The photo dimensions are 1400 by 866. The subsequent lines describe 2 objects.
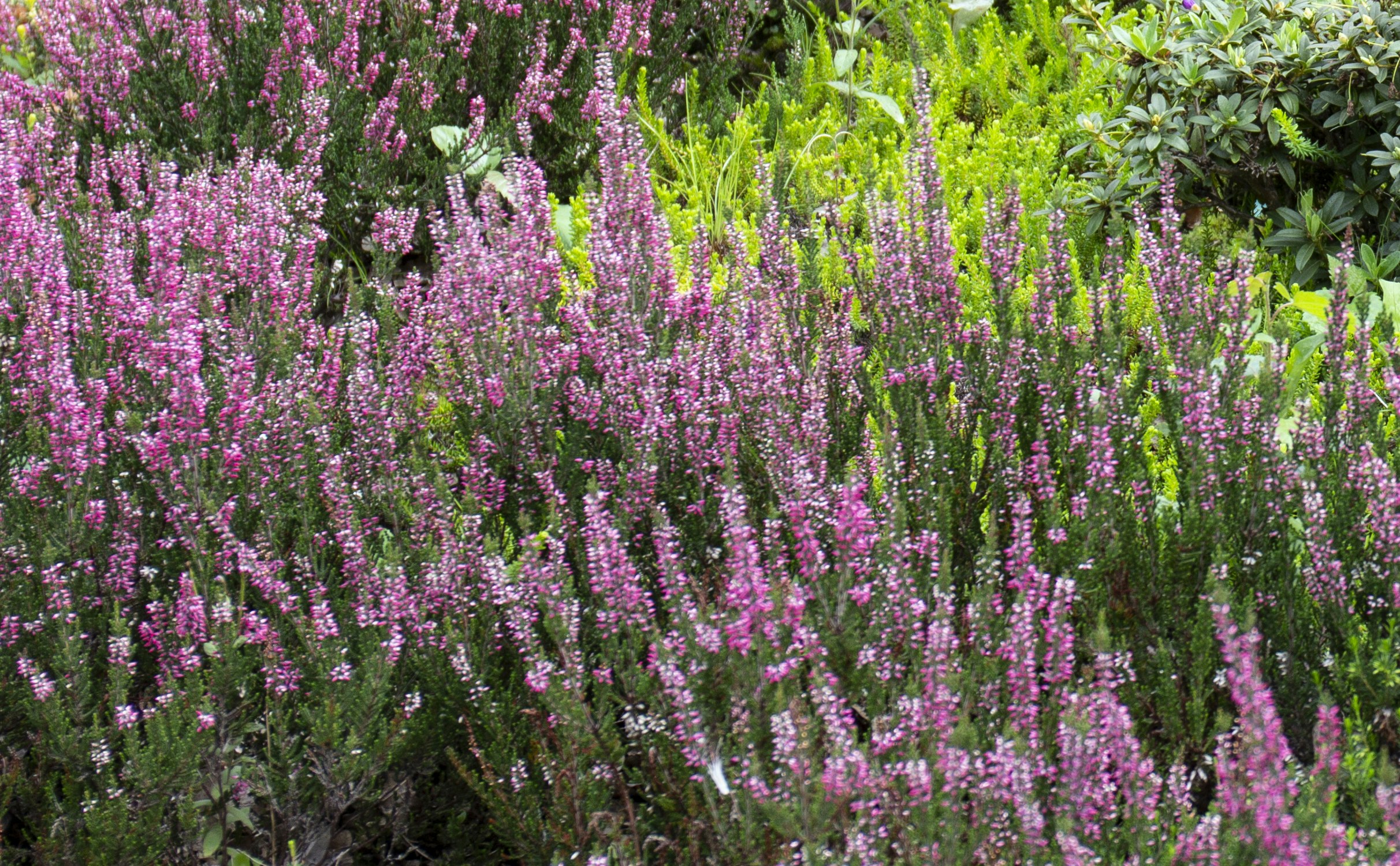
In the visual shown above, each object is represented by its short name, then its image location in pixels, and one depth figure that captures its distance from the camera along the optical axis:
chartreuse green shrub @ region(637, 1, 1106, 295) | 9.27
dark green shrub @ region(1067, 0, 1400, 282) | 7.76
